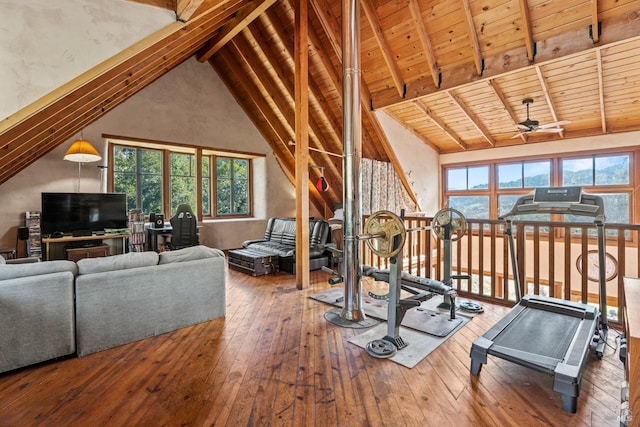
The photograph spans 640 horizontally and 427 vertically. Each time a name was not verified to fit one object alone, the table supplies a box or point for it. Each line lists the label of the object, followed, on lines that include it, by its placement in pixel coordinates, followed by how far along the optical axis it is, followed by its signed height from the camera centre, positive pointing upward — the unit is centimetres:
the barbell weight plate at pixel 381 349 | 246 -108
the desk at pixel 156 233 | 604 -38
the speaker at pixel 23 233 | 506 -29
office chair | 567 -27
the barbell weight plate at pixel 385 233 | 254 -18
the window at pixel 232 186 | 768 +66
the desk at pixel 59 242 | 509 -45
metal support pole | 322 +56
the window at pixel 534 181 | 609 +65
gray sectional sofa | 220 -69
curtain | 662 +53
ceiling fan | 492 +132
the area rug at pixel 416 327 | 251 -109
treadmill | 194 -92
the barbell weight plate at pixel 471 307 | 339 -104
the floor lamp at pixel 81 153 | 476 +92
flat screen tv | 518 +4
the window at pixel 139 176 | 632 +77
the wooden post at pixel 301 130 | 427 +111
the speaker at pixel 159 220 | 617 -14
